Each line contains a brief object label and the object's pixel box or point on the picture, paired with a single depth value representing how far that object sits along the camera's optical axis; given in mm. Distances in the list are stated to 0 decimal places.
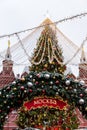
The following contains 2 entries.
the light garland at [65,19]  9798
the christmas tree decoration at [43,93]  10102
